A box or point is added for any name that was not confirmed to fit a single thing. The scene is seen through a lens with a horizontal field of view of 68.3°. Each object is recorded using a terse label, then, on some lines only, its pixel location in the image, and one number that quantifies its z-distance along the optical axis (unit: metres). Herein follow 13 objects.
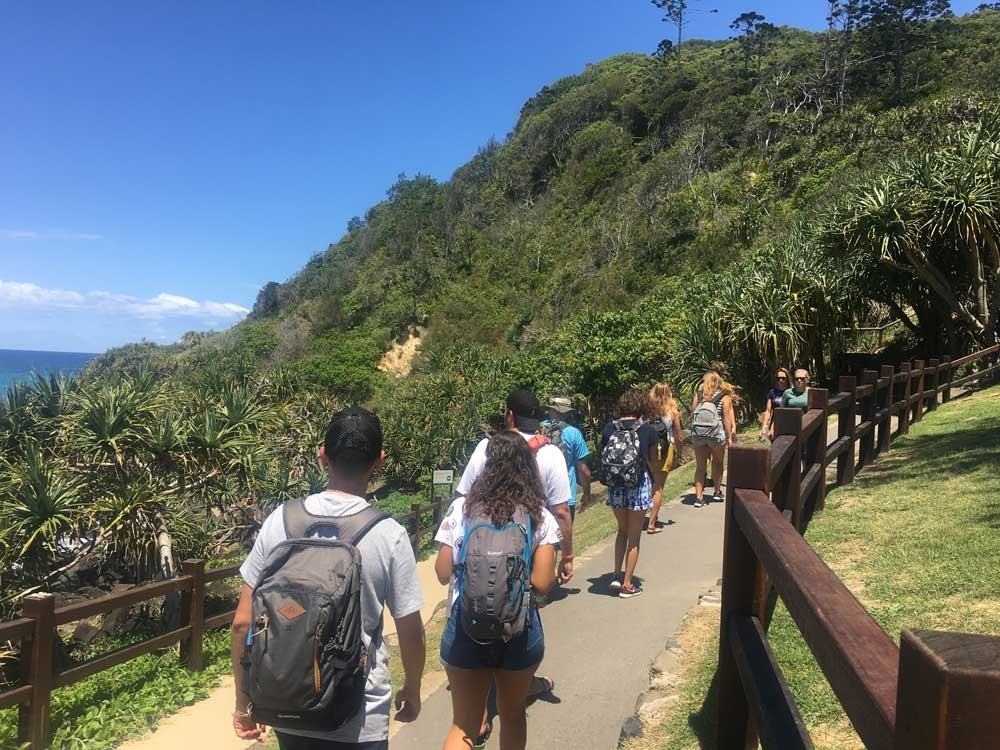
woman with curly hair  3.08
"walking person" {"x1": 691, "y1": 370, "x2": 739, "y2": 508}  8.31
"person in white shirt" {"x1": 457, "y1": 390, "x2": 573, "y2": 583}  3.91
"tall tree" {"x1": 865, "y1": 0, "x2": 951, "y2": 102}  46.72
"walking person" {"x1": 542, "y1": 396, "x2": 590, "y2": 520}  5.65
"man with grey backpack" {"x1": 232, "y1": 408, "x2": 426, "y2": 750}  2.45
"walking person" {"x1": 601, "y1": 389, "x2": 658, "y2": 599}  5.61
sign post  9.71
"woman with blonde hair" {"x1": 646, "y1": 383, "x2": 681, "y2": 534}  7.31
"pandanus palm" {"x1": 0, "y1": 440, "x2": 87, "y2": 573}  8.97
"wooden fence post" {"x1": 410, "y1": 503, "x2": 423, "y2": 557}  12.38
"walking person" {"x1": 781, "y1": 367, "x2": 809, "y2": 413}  8.30
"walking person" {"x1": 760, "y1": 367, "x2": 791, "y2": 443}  9.40
